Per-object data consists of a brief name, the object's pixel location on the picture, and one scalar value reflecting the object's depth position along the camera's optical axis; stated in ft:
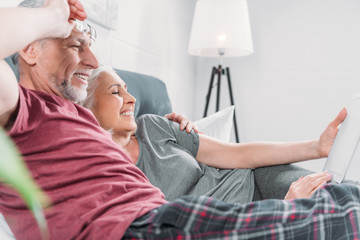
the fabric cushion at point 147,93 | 5.24
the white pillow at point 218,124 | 5.73
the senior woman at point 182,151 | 4.33
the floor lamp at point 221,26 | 8.53
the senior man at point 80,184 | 2.21
